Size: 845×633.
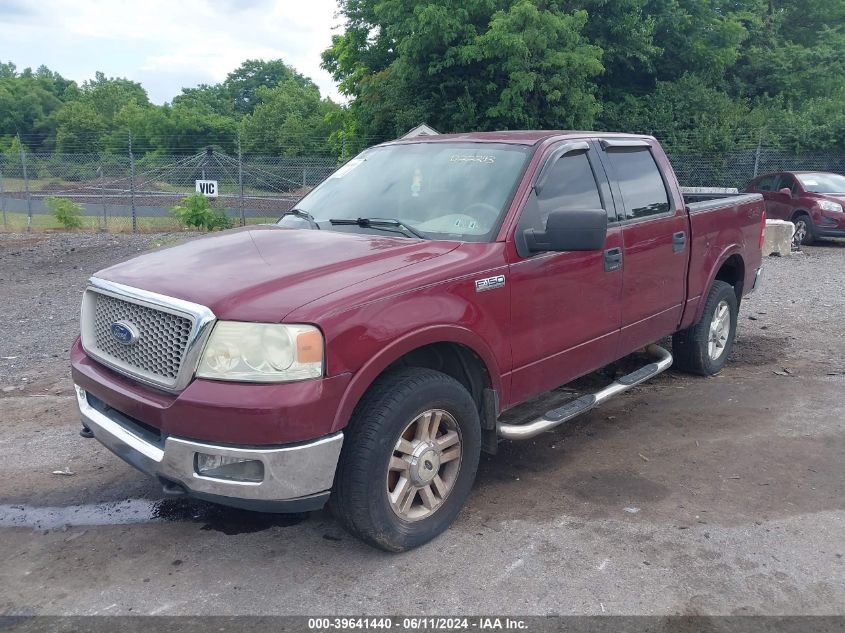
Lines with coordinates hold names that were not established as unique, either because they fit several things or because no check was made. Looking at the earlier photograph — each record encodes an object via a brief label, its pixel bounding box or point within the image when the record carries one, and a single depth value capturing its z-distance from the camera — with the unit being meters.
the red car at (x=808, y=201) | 15.48
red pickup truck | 3.03
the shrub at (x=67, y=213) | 20.39
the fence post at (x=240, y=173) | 18.67
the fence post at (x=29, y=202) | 19.75
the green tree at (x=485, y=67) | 20.00
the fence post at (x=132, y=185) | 19.05
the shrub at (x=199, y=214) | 19.89
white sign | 19.41
